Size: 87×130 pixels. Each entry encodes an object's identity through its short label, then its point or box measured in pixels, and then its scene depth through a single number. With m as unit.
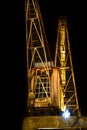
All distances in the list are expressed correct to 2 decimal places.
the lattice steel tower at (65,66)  35.72
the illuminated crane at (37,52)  29.39
